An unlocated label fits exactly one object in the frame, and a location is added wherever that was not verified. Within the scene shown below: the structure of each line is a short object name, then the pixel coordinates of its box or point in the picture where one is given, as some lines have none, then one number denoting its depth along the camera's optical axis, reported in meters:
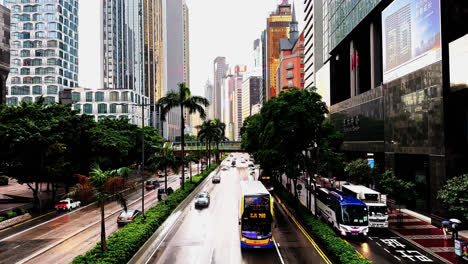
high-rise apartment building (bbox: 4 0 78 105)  107.88
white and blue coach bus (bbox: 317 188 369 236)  24.27
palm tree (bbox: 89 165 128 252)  18.78
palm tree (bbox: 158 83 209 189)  46.84
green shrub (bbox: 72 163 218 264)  17.04
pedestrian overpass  125.19
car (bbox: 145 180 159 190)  55.59
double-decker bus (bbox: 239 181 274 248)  21.20
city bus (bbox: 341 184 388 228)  26.83
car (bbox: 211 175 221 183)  60.98
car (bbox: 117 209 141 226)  29.47
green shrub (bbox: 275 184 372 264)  16.62
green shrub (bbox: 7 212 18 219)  31.49
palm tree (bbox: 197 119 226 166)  87.42
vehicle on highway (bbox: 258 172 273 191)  53.58
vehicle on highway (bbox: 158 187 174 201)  43.47
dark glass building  27.59
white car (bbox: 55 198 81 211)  37.16
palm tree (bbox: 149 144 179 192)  42.44
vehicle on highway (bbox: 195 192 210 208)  37.69
